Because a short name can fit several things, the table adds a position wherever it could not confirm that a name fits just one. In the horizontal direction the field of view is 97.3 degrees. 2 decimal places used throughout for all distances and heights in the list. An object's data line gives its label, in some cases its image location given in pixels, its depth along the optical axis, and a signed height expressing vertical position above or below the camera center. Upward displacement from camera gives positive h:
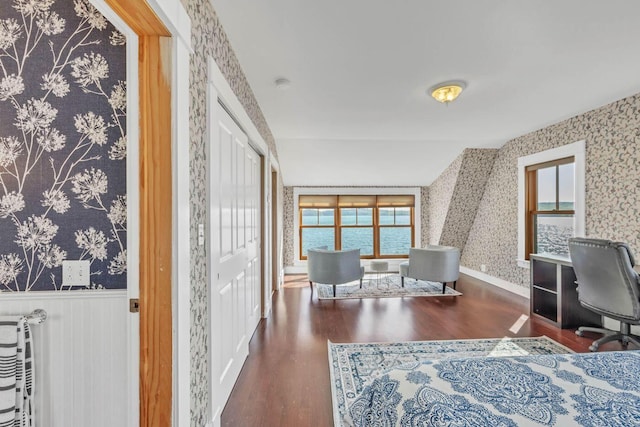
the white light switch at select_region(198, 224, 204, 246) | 1.41 -0.11
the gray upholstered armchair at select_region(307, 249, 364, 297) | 4.14 -0.80
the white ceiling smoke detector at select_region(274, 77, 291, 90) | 2.40 +1.13
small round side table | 5.07 -0.98
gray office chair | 2.28 -0.61
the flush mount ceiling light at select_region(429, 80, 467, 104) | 2.45 +1.07
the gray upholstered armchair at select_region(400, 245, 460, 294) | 4.29 -0.81
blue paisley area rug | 2.11 -1.25
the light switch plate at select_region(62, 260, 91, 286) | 1.20 -0.25
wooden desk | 3.08 -0.96
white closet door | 1.59 -0.27
